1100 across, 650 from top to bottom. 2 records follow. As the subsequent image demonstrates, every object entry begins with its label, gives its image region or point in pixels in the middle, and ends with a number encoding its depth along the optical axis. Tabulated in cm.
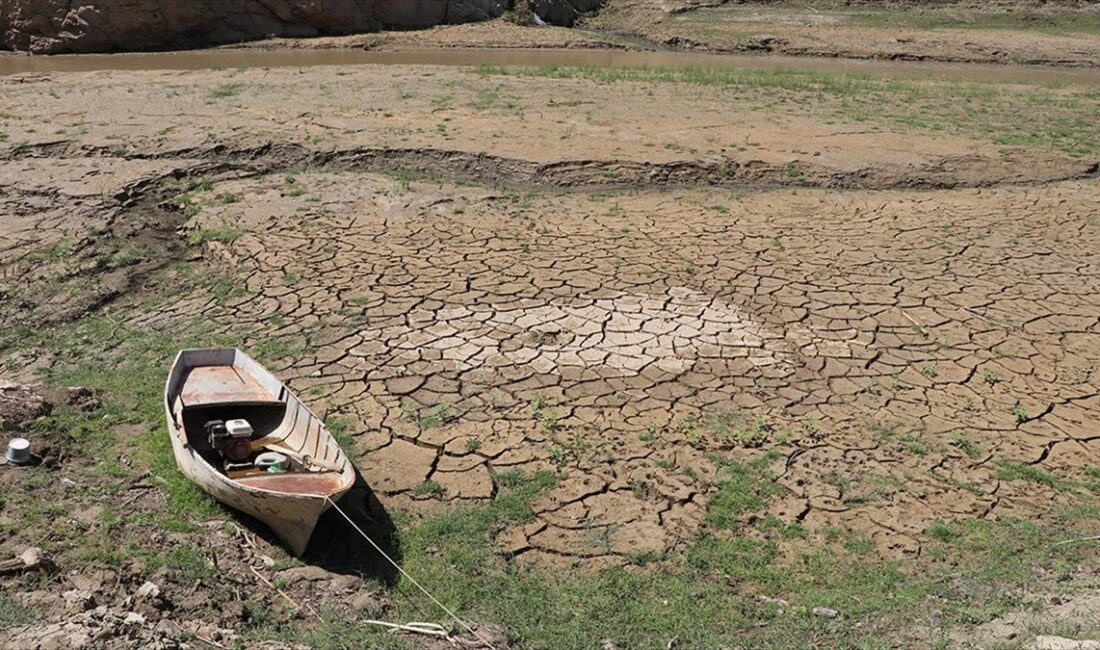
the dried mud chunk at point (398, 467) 559
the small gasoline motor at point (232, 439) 545
